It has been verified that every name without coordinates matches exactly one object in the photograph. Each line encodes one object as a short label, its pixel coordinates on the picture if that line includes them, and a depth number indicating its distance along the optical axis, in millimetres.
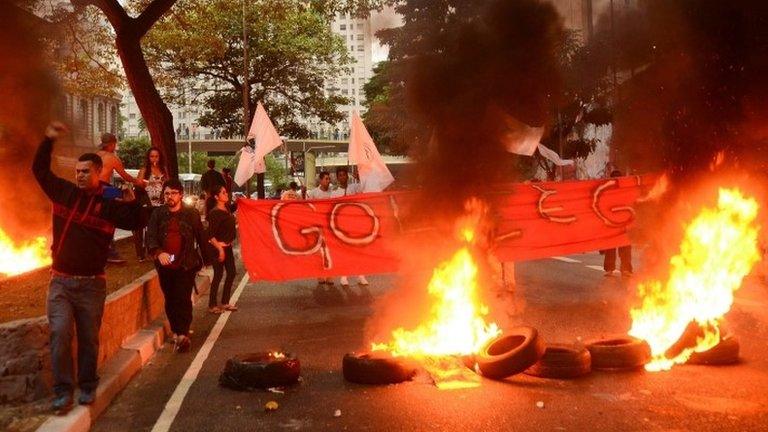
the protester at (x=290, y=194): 13098
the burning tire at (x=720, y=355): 6039
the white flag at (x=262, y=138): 14977
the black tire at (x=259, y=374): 5699
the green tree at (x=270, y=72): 31031
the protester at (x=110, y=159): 8781
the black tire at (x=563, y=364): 5793
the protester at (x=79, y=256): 4996
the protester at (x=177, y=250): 7180
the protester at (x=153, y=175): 10164
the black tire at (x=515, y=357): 5648
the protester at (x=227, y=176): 15586
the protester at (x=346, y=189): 11742
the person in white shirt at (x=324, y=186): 11969
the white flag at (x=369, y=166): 12000
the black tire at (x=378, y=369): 5711
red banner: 9203
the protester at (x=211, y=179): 12469
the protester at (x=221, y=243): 9180
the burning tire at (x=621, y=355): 5957
